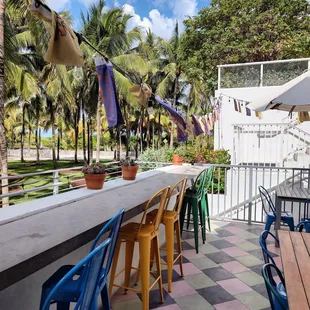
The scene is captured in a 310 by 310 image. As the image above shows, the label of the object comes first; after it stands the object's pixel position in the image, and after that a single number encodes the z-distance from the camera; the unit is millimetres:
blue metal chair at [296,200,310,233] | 2608
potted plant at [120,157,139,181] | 3455
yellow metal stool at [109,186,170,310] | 2158
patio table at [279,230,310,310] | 1289
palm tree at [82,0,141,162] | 13422
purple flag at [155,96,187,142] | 4957
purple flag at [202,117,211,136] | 8484
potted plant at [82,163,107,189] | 2716
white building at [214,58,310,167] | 9039
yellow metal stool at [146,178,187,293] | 2660
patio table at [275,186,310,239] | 3547
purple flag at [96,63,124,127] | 2912
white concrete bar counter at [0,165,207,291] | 1117
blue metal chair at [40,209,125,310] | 1350
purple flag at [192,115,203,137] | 6895
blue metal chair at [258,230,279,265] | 1728
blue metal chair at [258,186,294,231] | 3797
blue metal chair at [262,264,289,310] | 1258
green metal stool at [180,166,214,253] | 3615
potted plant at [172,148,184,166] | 5535
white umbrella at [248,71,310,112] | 3145
